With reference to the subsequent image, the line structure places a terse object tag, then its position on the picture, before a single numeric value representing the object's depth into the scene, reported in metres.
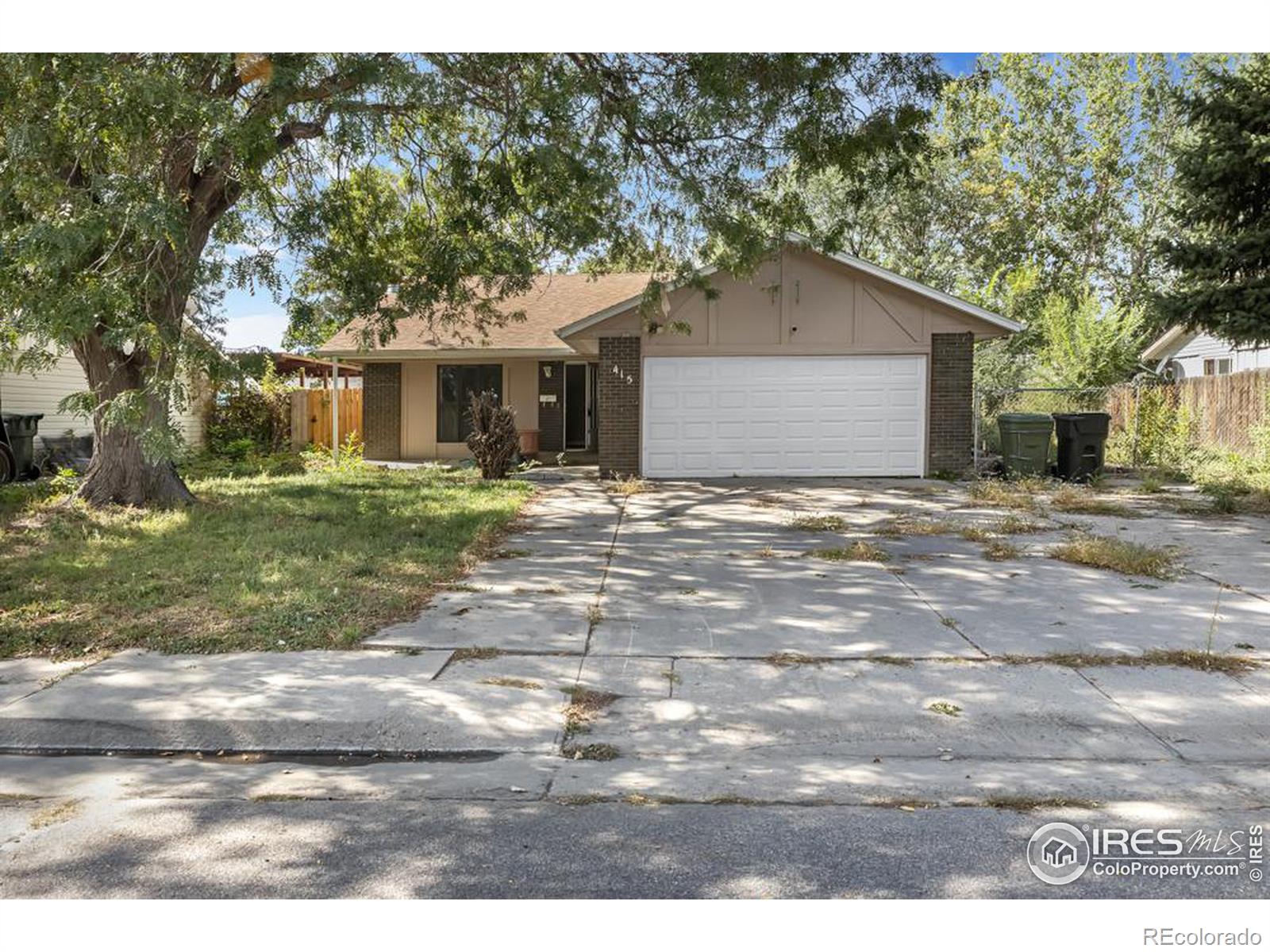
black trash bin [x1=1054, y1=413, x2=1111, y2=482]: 15.64
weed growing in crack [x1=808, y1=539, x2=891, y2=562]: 8.73
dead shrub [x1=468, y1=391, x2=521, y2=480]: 15.94
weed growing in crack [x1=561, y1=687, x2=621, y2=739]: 4.59
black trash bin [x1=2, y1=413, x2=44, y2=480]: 14.86
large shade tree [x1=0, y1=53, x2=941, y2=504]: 6.93
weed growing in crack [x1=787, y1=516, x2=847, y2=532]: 10.62
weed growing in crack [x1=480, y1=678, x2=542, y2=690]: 5.09
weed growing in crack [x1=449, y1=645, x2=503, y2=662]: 5.59
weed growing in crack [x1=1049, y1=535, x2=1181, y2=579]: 7.98
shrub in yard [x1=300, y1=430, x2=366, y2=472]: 17.75
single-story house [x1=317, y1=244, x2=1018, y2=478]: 16.23
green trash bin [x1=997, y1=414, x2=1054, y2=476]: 15.91
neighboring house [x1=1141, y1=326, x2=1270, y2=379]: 23.21
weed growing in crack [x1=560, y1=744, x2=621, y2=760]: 4.22
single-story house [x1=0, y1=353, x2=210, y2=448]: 16.55
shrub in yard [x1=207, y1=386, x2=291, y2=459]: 21.39
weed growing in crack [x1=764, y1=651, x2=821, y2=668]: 5.50
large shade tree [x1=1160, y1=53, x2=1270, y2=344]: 11.66
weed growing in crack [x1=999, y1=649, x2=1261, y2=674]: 5.34
